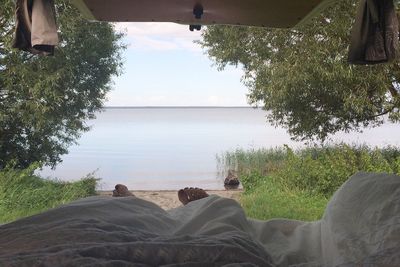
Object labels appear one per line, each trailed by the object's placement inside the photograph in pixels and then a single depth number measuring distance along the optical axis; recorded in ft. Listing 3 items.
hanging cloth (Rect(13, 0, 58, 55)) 7.04
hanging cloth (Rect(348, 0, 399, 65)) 7.53
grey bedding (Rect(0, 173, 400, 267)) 3.71
